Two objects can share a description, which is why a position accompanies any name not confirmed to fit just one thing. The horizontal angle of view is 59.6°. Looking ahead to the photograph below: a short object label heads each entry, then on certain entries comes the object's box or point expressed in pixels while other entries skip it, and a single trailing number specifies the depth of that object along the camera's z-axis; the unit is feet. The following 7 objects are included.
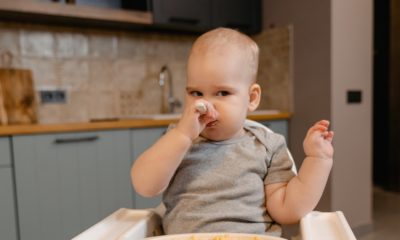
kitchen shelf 5.95
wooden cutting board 6.19
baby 2.35
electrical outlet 7.04
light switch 7.14
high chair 2.10
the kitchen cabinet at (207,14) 7.30
